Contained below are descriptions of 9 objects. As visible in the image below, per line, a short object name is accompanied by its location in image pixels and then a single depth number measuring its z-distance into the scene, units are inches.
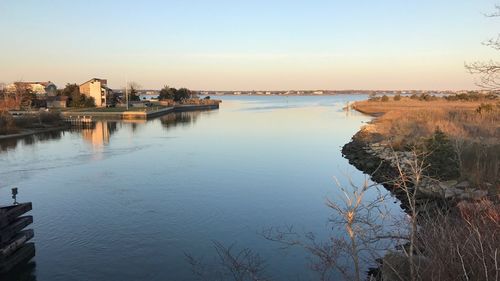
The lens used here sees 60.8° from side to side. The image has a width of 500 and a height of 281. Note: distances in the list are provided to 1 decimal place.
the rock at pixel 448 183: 596.4
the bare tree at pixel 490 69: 298.2
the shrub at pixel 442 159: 631.8
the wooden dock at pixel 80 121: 2027.6
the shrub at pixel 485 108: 1209.7
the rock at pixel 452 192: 558.1
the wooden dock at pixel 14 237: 386.6
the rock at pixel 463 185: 582.3
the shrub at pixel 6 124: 1502.6
